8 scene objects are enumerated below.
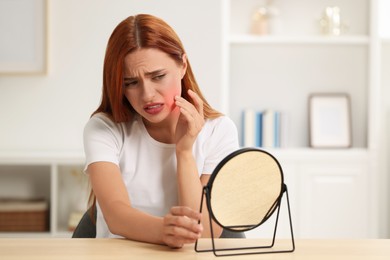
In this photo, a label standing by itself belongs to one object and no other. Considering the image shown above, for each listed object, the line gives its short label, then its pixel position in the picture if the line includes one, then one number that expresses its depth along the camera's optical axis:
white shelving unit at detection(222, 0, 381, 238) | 4.32
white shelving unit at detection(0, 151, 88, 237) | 3.75
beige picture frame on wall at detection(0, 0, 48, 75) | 3.94
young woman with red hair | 1.76
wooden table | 1.32
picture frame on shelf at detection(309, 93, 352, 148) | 4.26
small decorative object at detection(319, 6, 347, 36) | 4.26
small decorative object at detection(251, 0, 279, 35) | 4.27
